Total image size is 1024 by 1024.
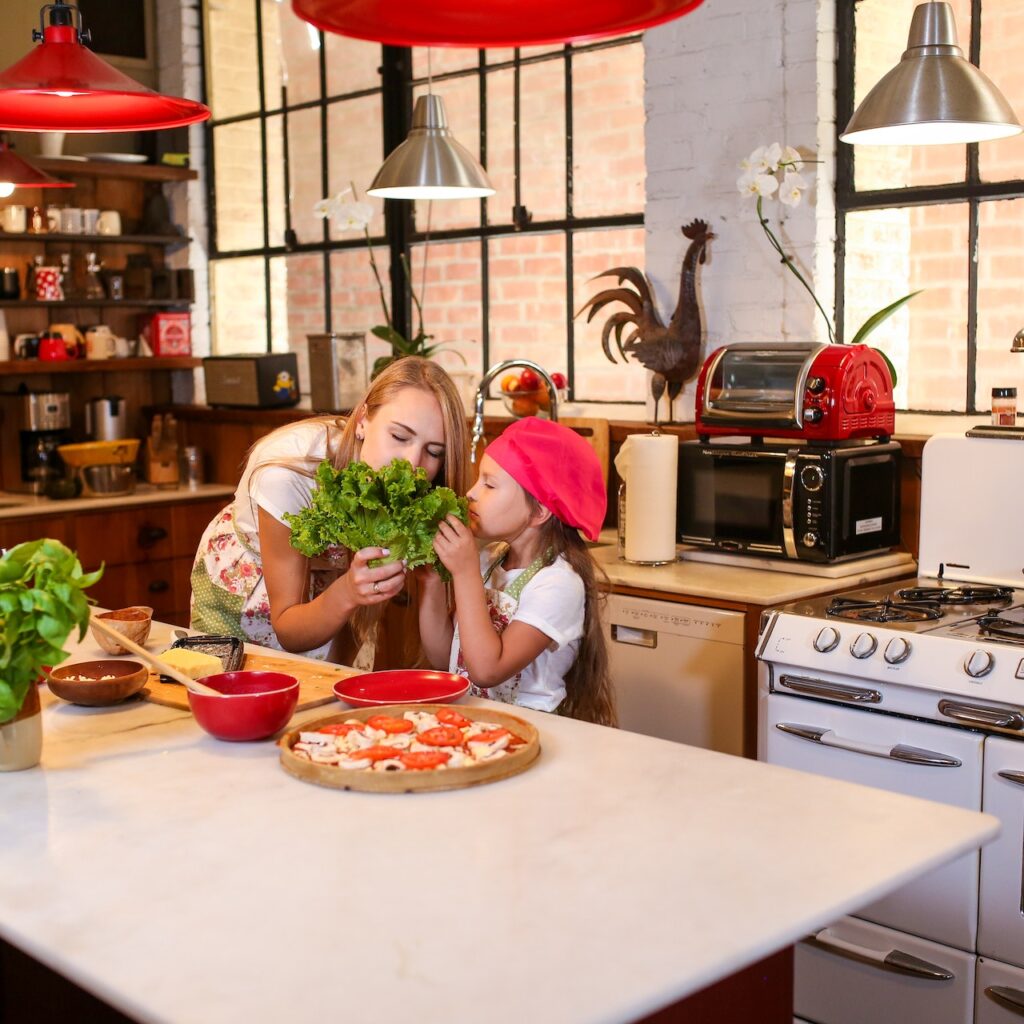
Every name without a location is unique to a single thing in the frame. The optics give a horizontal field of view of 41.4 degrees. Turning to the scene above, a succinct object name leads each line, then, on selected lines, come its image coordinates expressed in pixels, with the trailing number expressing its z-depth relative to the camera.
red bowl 1.89
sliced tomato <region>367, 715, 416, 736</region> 1.85
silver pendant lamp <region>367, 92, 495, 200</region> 3.73
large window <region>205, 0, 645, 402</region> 4.48
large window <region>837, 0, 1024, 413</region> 3.47
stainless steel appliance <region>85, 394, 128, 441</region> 5.72
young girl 2.38
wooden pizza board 1.68
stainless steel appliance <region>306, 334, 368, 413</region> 5.05
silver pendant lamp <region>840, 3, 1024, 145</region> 2.73
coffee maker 5.41
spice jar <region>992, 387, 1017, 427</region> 3.12
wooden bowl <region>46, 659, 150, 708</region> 2.12
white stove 2.45
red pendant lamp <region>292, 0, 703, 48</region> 1.47
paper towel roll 3.49
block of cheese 2.18
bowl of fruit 4.21
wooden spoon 1.93
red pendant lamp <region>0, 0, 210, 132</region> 1.98
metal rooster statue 3.94
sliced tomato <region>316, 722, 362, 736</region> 1.86
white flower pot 1.80
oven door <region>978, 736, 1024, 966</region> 2.41
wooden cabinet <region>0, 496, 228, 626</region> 5.07
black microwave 3.29
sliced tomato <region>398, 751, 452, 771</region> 1.71
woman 2.49
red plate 2.05
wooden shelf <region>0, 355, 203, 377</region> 5.35
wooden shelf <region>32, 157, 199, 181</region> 5.44
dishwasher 3.12
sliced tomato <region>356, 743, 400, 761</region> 1.75
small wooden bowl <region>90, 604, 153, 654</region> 2.43
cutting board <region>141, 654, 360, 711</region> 2.13
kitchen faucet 3.62
